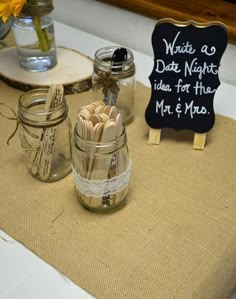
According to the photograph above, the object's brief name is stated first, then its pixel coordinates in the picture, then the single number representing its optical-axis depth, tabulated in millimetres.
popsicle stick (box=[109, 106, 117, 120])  617
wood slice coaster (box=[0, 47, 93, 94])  930
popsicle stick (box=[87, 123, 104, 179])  594
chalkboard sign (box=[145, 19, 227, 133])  702
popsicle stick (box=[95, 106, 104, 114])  625
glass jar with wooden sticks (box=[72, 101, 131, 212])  602
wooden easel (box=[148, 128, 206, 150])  782
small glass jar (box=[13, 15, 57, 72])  917
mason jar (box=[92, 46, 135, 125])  787
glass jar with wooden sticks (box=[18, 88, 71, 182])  675
